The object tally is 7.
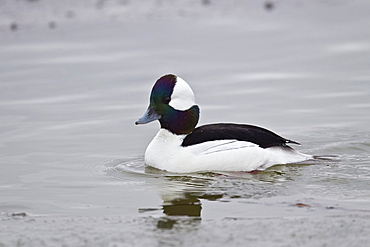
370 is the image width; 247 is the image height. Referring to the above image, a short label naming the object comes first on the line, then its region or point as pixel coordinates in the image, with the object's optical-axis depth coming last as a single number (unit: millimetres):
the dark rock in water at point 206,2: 15833
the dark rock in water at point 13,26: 14333
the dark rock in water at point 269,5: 15373
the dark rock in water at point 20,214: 6613
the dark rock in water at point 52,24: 14547
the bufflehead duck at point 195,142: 8281
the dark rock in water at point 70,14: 15062
